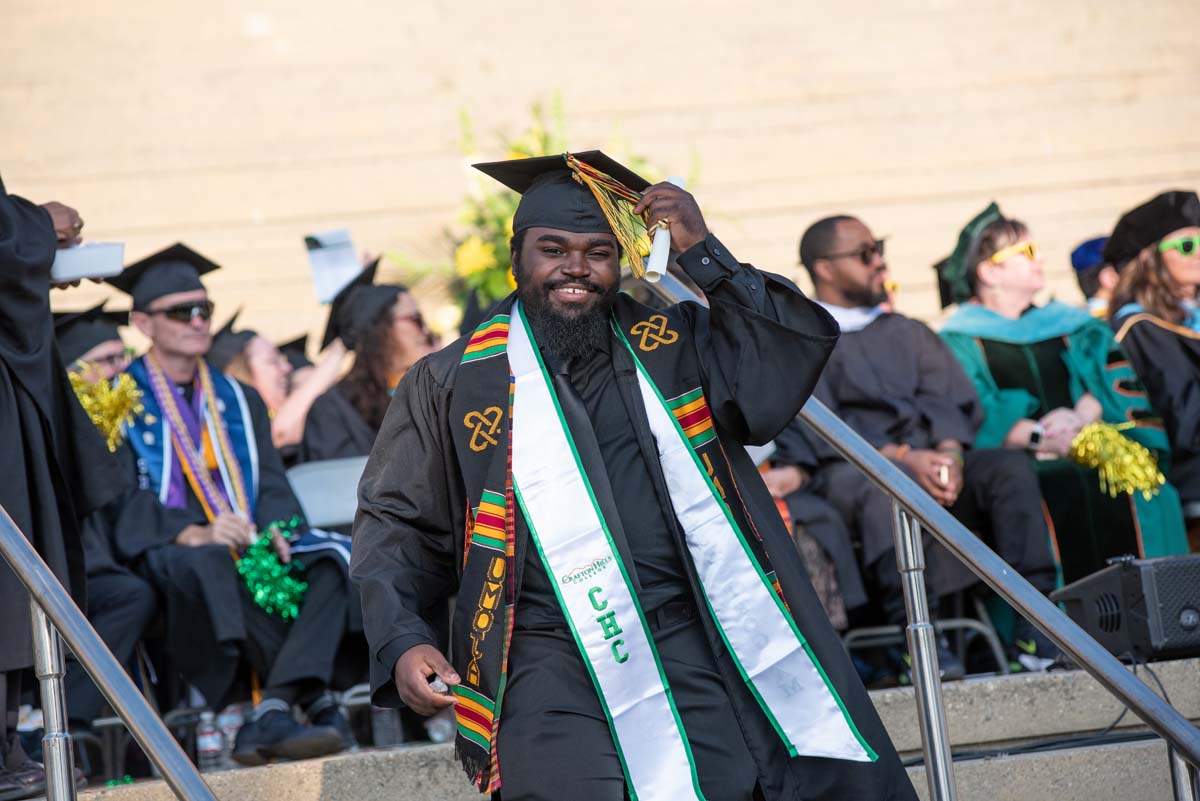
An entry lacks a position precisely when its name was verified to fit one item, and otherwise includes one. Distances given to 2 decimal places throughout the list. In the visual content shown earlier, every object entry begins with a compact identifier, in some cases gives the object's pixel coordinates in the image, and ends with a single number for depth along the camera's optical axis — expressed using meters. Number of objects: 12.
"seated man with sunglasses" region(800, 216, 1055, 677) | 12.18
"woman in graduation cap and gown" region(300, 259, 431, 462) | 13.63
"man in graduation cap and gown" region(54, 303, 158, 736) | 10.80
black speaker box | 9.23
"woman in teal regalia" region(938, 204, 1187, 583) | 12.59
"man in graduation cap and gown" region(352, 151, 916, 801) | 6.51
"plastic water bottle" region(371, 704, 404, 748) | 11.21
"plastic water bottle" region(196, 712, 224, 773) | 10.77
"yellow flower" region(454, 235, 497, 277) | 19.69
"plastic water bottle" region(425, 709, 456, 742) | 11.49
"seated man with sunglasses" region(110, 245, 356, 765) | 10.95
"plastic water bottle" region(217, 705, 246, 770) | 10.75
